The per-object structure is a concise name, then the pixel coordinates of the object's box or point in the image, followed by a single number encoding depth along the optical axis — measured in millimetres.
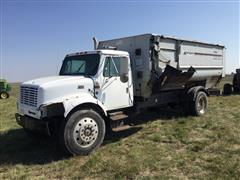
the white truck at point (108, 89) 4436
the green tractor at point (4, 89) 16868
